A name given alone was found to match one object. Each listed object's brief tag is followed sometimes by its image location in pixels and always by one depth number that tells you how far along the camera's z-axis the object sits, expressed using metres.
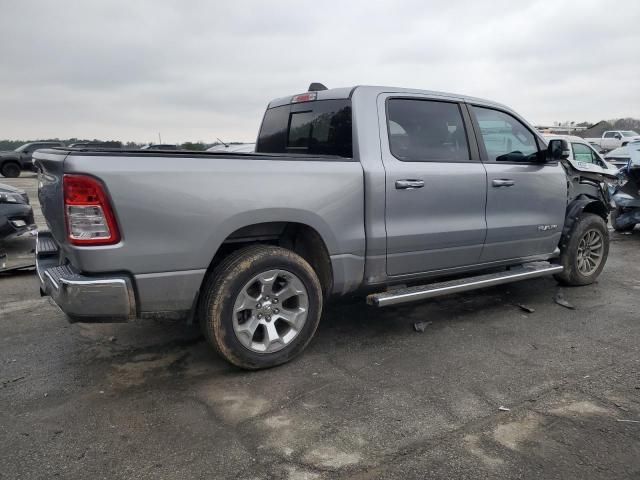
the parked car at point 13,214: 6.46
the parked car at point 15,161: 22.94
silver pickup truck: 2.82
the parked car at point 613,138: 31.64
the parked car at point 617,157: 15.70
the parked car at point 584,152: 9.28
